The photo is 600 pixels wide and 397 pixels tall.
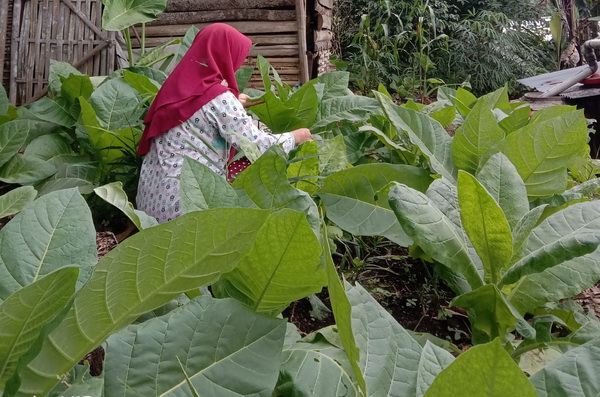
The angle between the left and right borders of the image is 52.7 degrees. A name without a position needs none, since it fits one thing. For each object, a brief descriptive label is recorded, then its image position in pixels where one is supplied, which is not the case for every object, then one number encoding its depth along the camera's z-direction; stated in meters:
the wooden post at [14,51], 4.45
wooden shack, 4.46
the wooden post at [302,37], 6.06
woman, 2.29
